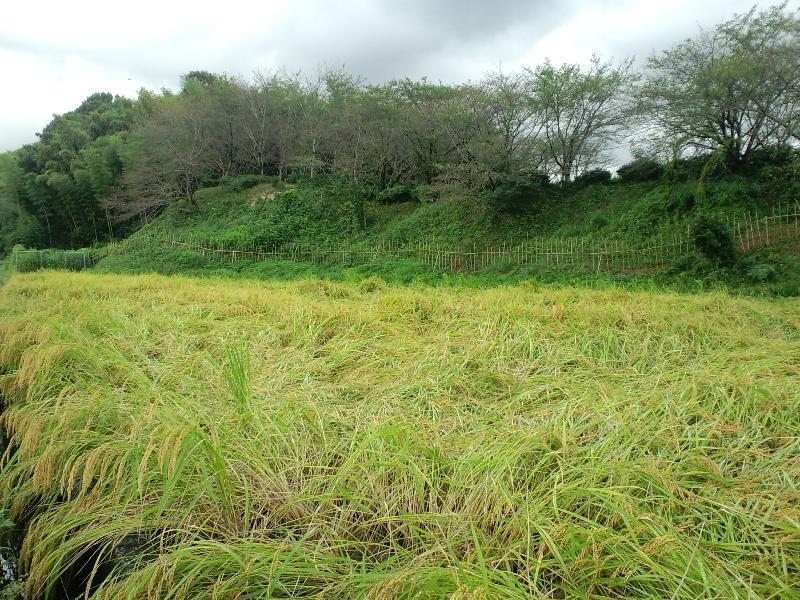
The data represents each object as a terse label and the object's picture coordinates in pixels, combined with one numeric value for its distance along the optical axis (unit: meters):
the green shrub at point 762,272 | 9.07
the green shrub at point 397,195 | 19.97
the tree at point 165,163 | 23.30
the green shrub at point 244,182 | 23.98
